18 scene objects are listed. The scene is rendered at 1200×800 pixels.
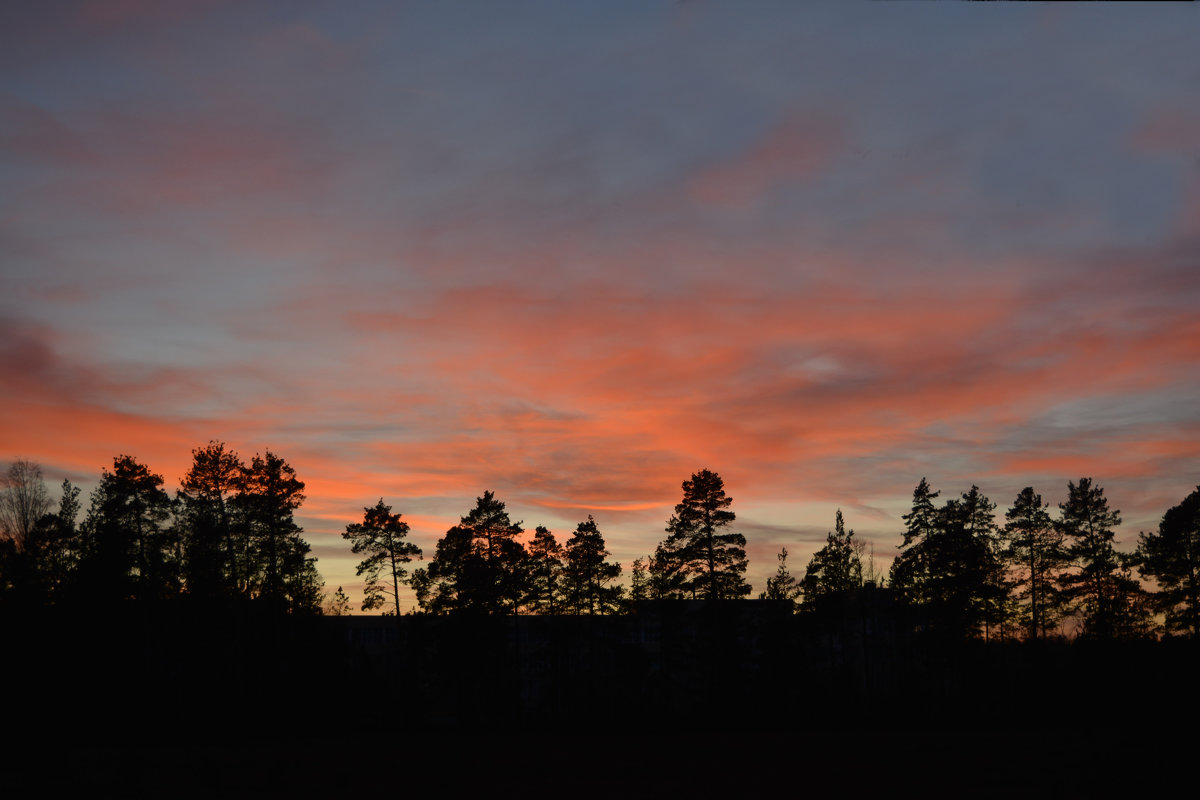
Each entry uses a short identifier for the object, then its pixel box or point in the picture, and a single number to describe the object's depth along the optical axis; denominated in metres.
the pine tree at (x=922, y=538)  76.44
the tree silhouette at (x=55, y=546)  75.31
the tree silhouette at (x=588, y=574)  77.56
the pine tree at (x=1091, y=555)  73.50
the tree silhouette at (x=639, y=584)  88.31
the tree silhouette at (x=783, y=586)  101.00
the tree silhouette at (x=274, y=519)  70.94
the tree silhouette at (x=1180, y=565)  70.31
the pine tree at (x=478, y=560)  71.88
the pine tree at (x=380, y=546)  72.62
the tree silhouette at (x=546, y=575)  78.38
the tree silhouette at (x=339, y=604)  88.25
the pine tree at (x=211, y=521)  70.56
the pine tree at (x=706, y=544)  69.88
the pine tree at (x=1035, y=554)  76.69
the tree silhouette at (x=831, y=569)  96.81
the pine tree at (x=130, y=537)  68.25
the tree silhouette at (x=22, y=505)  81.75
